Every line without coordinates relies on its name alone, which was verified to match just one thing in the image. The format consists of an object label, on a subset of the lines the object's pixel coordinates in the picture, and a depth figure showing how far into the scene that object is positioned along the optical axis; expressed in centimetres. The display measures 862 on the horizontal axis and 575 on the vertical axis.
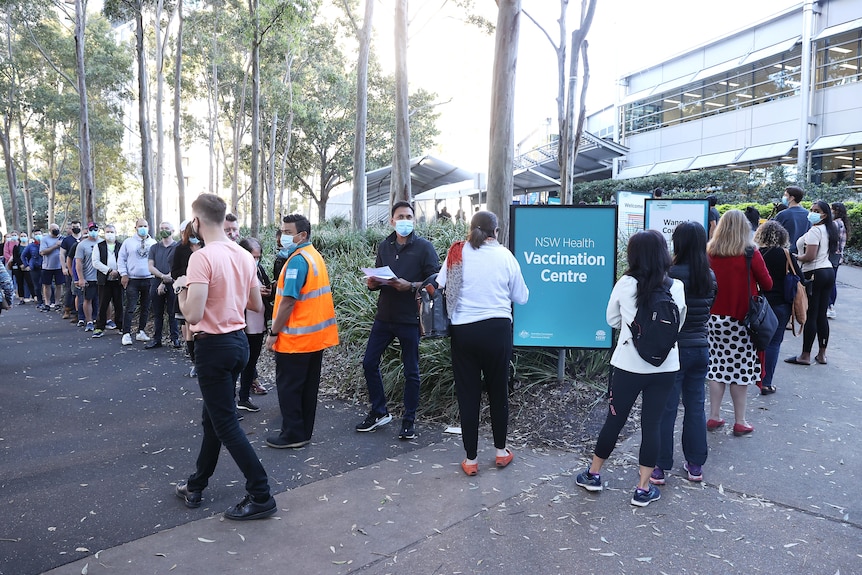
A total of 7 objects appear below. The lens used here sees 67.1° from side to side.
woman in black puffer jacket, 451
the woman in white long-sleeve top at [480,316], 476
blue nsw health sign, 616
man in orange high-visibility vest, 532
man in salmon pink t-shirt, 400
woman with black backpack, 419
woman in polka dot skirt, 526
